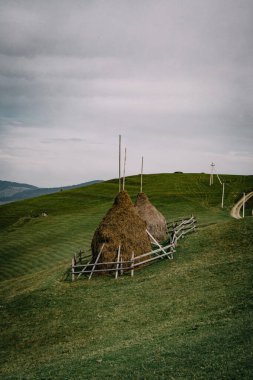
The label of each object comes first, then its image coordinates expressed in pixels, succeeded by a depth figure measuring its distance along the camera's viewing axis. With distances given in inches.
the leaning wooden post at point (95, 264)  1000.2
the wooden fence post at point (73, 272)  1003.8
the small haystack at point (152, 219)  1368.1
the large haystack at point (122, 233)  1019.9
